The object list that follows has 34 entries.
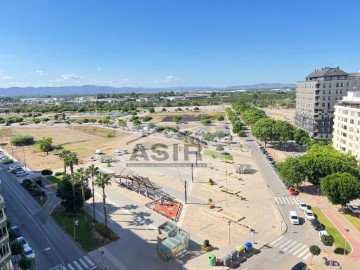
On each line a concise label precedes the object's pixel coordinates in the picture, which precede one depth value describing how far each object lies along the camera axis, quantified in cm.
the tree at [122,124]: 17698
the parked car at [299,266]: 3934
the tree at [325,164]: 6312
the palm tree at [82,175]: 5112
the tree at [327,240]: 4369
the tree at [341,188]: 5341
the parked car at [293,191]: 6709
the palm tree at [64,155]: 6019
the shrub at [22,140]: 12925
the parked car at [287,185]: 7107
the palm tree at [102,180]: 4831
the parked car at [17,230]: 4826
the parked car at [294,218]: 5292
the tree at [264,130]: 11488
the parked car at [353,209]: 5650
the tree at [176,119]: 19500
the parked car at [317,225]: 5076
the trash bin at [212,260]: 4085
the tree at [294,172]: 6594
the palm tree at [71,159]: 5894
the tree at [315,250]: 4112
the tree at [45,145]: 11332
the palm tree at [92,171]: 5025
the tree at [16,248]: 3897
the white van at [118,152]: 10669
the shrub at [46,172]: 8324
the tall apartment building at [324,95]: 11281
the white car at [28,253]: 4109
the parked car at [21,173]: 8075
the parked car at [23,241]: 4392
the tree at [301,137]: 11046
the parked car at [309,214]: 5426
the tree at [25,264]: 3628
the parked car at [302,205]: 5786
